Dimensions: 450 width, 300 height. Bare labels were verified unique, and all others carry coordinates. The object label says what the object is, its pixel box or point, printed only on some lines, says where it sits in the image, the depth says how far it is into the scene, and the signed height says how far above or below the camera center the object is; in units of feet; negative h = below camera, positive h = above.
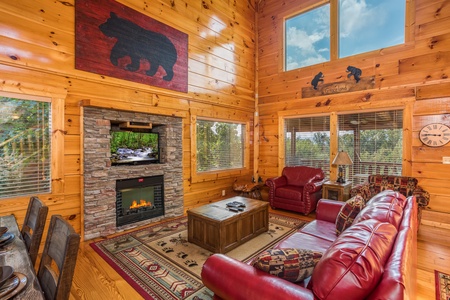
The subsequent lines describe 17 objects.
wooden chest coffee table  9.53 -3.50
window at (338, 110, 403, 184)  14.64 +0.41
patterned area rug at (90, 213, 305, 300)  7.41 -4.50
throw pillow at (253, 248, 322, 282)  4.29 -2.22
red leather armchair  14.87 -2.86
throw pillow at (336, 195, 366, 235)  7.39 -2.17
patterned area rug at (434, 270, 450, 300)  7.13 -4.66
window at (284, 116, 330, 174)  17.61 +0.48
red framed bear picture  11.05 +5.68
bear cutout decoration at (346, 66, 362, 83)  15.91 +5.33
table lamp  14.37 -0.85
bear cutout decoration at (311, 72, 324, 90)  17.57 +5.34
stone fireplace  11.12 -1.67
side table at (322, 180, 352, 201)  14.15 -2.72
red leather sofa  3.12 -1.80
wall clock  12.82 +0.76
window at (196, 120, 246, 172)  16.90 +0.23
